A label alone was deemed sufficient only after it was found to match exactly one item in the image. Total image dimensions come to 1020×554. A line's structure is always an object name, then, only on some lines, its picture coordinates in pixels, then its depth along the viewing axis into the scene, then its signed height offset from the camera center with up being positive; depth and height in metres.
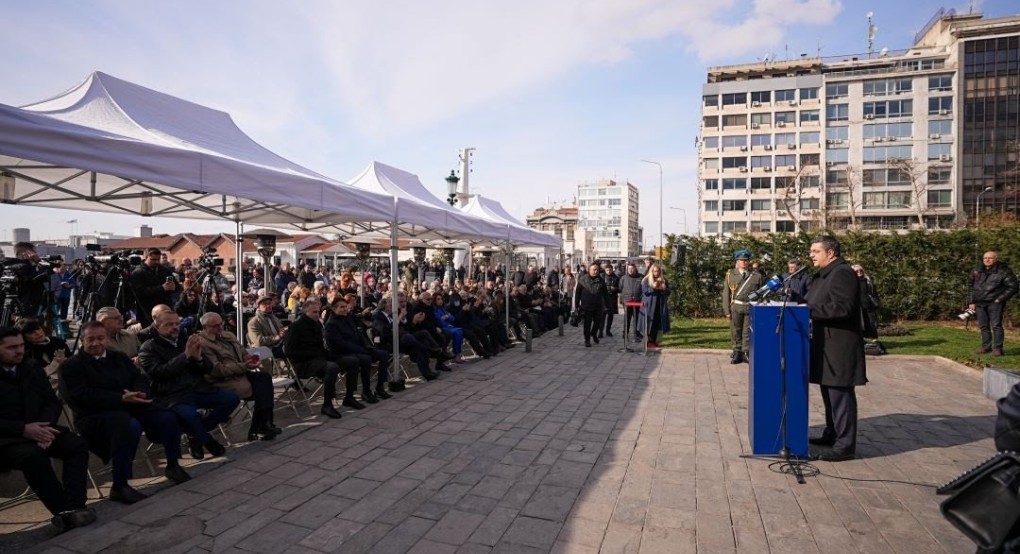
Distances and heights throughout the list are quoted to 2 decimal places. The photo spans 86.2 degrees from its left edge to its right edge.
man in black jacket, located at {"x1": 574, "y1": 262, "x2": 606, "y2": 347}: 11.75 -0.60
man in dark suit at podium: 4.46 -0.58
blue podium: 4.53 -0.82
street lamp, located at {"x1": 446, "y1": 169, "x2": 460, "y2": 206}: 21.19 +3.27
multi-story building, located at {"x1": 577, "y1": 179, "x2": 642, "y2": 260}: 138.25 +14.80
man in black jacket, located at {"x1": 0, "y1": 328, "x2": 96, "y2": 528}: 3.45 -1.10
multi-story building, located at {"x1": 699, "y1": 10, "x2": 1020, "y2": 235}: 58.88 +16.54
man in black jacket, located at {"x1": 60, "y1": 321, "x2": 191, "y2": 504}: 3.97 -1.07
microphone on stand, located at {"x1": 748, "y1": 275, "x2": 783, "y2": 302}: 4.75 -0.15
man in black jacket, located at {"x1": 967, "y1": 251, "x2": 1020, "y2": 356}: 9.14 -0.40
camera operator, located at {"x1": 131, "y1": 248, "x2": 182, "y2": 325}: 7.46 -0.18
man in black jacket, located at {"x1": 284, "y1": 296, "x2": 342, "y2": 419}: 6.20 -0.95
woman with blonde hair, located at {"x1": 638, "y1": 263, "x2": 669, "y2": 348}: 10.47 -0.64
